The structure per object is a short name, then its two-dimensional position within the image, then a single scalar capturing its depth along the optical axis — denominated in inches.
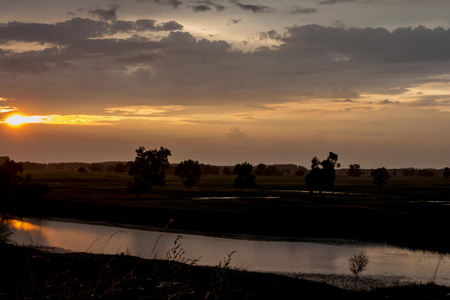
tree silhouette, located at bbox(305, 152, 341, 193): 5251.0
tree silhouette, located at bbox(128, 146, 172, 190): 6558.6
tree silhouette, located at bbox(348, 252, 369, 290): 1708.7
